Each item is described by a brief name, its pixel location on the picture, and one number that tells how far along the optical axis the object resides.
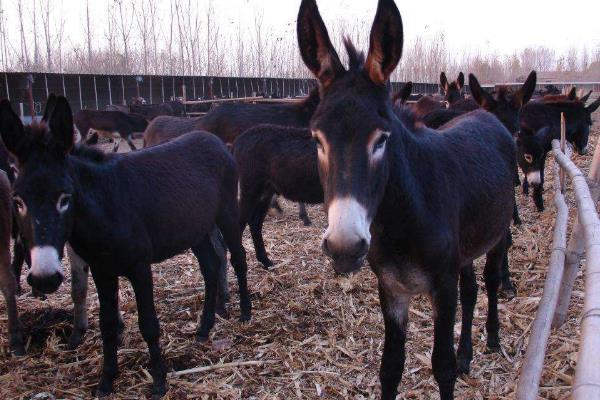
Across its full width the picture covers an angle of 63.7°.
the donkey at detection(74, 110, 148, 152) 17.11
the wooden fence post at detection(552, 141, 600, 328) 3.91
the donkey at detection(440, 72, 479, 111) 12.22
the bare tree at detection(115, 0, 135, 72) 36.41
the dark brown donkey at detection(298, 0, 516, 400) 1.85
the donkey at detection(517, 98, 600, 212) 7.73
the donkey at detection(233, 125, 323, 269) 5.85
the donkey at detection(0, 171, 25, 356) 3.95
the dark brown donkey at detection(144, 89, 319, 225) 8.01
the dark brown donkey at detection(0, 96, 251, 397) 2.80
